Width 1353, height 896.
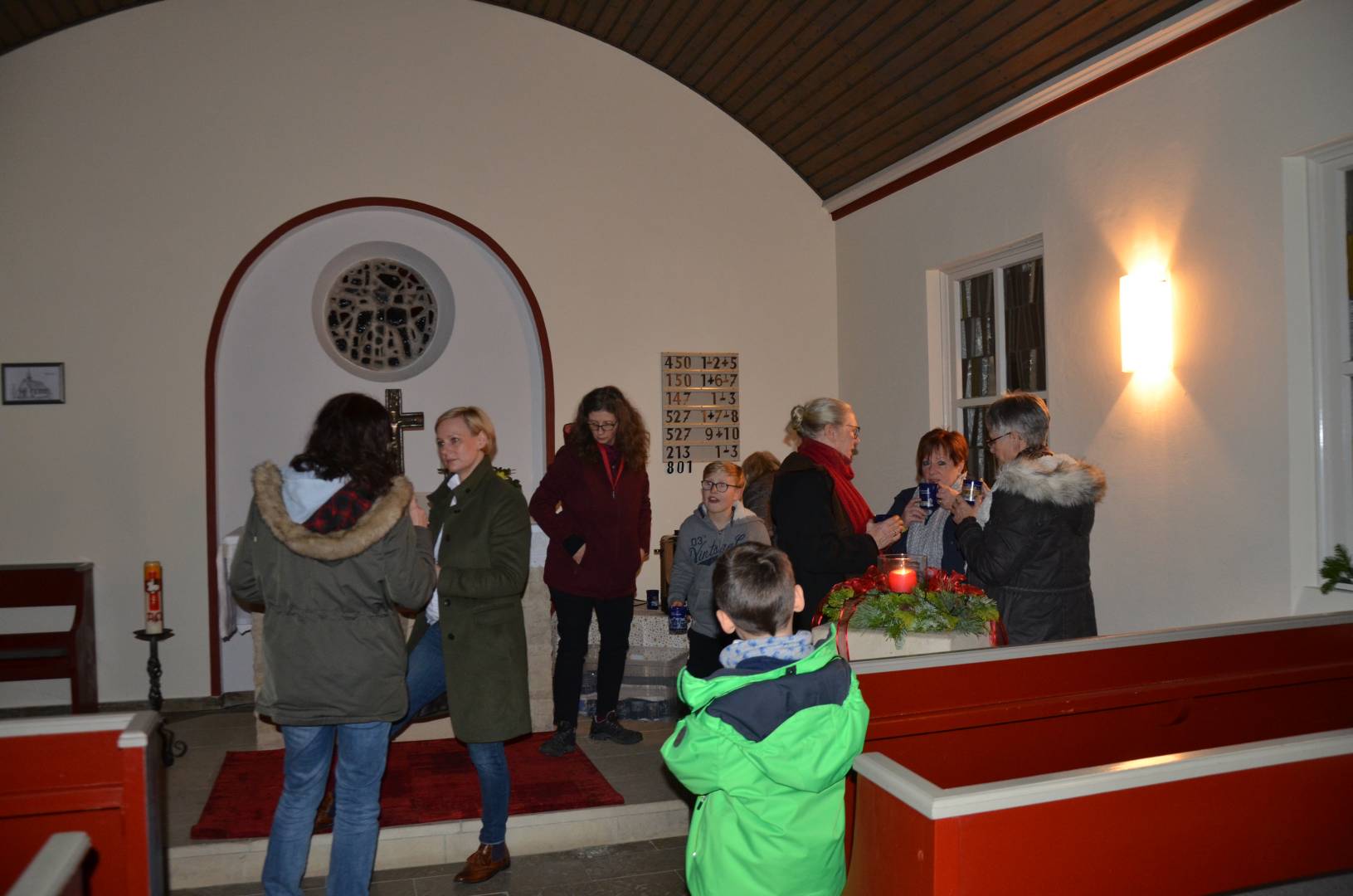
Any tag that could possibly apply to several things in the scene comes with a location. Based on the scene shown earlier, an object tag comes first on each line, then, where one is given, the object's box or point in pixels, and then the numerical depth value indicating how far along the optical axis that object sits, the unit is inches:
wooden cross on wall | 241.0
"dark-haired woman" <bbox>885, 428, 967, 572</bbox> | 164.2
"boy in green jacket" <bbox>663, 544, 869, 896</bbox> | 80.7
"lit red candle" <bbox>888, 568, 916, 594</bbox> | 136.6
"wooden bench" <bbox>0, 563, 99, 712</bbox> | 217.3
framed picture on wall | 229.8
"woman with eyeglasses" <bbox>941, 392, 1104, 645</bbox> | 128.9
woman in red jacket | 178.2
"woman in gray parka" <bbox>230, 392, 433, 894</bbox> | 104.1
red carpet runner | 151.6
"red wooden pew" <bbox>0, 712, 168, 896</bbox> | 93.3
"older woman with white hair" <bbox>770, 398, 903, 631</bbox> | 145.5
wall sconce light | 173.2
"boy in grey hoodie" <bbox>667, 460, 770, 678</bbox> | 174.2
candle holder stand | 184.7
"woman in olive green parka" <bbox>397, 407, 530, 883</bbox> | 124.2
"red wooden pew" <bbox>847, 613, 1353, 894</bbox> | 75.2
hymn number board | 274.4
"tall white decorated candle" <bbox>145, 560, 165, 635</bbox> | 208.1
